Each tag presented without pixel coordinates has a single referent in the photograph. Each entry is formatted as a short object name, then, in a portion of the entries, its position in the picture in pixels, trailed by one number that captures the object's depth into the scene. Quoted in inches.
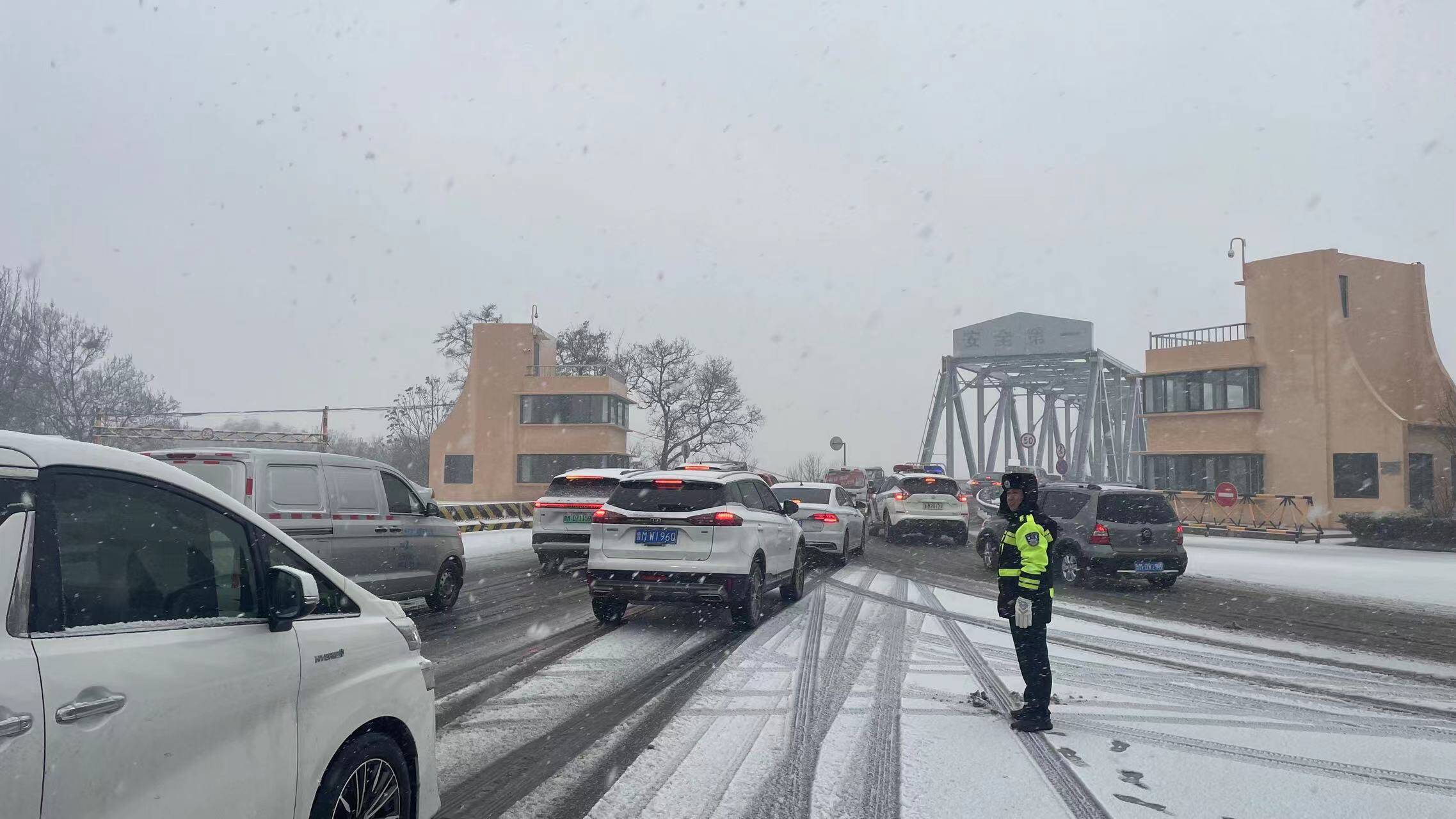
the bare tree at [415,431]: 2583.7
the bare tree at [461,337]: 2486.5
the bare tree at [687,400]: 2378.2
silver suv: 518.3
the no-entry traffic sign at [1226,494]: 960.3
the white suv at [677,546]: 355.9
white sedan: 652.1
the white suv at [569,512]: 581.6
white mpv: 84.8
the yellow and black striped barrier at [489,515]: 972.6
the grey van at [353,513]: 330.3
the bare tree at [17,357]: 1311.5
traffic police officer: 225.1
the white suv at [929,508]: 870.4
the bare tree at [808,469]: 3952.0
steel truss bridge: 3083.2
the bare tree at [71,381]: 1392.7
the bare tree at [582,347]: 2608.3
